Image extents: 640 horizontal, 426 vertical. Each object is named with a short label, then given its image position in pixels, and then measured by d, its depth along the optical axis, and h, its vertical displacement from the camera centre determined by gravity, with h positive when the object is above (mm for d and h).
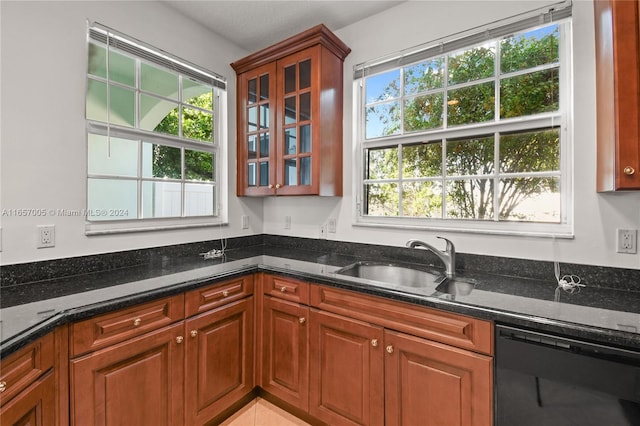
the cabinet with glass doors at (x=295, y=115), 2123 +760
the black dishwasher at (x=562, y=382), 988 -594
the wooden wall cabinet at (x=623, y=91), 1167 +494
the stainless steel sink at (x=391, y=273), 1873 -390
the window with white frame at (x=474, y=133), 1680 +529
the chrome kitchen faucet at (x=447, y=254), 1743 -234
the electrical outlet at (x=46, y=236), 1562 -111
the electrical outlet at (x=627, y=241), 1431 -126
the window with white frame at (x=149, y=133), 1820 +568
